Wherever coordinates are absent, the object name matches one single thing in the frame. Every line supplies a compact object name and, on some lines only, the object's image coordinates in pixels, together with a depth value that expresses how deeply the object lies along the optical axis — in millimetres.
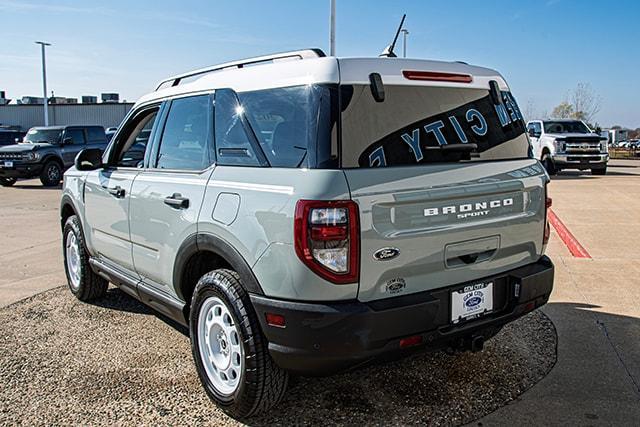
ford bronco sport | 2514
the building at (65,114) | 45938
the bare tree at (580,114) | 48844
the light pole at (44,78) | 38191
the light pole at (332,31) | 17953
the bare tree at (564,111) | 50794
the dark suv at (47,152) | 16219
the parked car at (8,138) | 22844
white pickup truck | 18094
